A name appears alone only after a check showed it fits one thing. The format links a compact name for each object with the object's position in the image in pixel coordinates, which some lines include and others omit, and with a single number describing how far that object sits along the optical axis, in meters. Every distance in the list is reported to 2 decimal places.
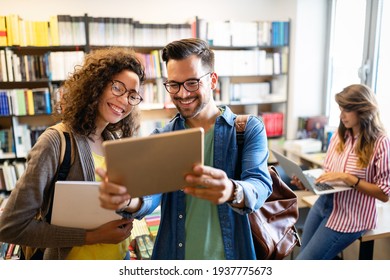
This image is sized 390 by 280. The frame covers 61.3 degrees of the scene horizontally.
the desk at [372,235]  1.91
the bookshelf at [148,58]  3.03
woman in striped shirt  1.83
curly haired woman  1.02
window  2.97
